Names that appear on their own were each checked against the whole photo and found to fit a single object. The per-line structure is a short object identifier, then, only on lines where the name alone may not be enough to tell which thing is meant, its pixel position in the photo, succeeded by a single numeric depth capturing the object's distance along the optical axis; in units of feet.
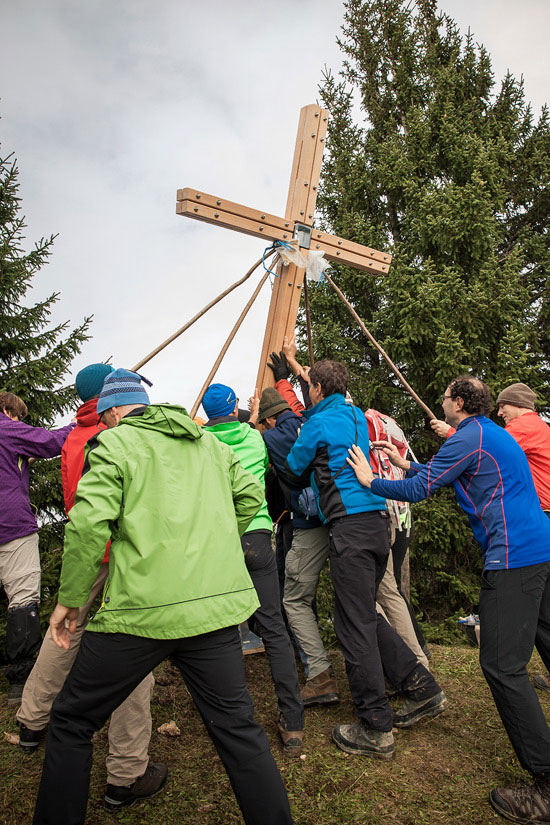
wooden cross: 15.17
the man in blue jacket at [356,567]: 10.61
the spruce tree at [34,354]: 18.60
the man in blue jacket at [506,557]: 8.75
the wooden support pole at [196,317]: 13.42
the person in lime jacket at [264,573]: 10.98
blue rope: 15.01
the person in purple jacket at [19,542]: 12.80
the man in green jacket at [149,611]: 6.97
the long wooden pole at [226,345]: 13.05
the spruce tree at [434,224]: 23.75
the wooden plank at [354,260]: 15.95
